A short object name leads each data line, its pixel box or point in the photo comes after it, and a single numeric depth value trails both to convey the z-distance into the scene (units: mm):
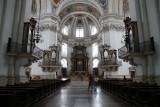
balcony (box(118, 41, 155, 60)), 9519
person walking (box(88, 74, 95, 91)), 11699
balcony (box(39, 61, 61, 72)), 23625
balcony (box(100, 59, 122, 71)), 23938
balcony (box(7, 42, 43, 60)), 9438
